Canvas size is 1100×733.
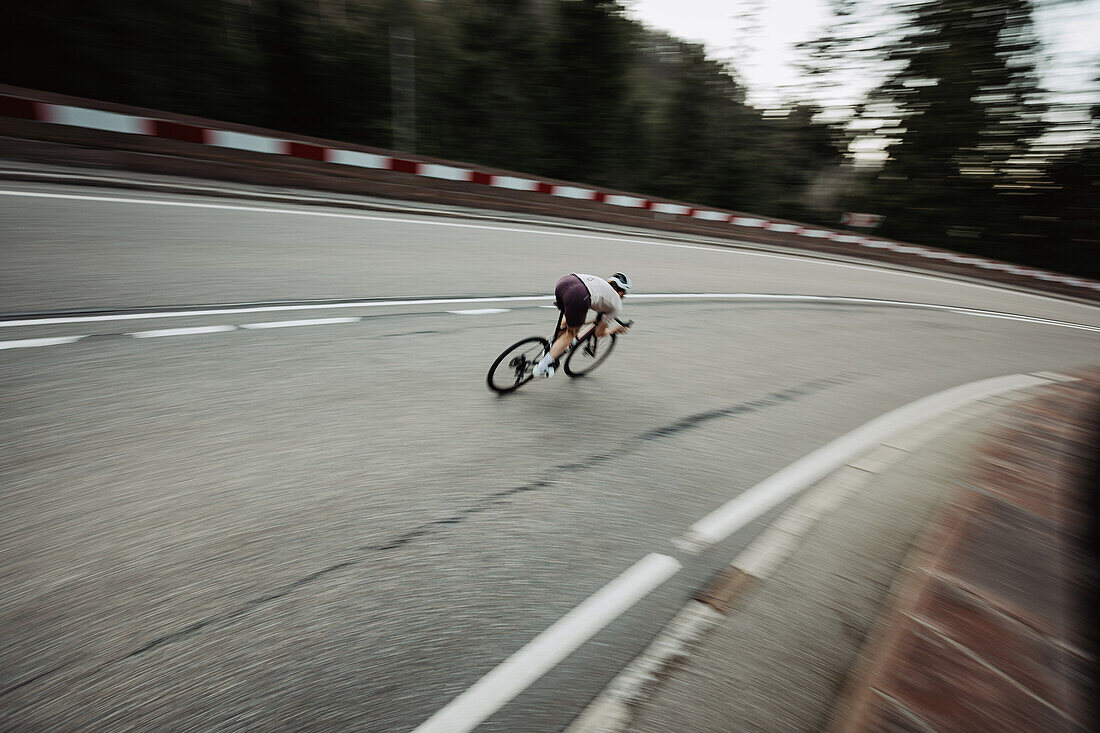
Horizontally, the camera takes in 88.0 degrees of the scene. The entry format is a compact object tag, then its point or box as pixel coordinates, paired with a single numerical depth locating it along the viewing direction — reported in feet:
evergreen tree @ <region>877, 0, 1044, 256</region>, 91.71
